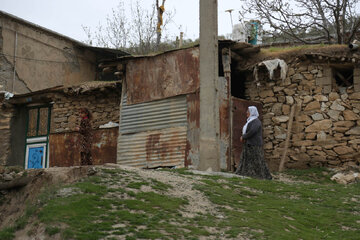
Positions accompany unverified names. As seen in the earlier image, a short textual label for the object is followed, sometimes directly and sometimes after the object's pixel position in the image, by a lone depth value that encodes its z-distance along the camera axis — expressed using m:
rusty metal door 12.76
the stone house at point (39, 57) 19.06
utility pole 10.23
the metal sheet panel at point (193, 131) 12.66
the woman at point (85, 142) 15.21
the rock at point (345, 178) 11.52
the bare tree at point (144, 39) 22.77
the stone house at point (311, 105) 12.65
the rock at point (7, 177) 6.83
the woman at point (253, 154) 10.09
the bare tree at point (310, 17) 15.92
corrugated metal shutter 13.09
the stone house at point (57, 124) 15.19
